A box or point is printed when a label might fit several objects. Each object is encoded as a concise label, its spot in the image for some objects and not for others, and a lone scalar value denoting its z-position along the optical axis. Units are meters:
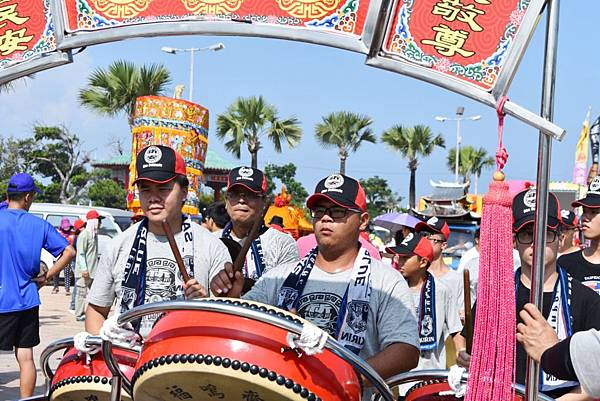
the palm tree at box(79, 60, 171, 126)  21.98
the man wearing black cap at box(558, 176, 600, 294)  5.38
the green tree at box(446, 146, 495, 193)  54.12
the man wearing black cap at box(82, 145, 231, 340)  3.66
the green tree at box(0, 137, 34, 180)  37.59
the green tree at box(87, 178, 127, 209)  41.03
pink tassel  2.55
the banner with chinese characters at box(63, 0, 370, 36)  2.84
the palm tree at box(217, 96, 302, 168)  29.11
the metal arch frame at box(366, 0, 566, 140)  2.60
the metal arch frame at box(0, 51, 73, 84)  3.14
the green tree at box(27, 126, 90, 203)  39.34
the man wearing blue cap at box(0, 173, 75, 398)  6.22
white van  16.95
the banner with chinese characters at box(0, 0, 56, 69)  3.16
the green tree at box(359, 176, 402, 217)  60.81
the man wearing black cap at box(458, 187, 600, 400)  3.57
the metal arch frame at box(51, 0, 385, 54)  2.80
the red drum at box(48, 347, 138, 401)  2.84
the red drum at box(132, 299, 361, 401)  2.18
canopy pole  2.64
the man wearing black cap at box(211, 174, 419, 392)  3.29
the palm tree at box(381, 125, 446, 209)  44.62
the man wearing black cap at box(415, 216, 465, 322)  6.16
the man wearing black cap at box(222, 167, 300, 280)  5.23
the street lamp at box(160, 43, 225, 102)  13.28
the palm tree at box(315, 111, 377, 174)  42.72
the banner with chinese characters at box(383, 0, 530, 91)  2.64
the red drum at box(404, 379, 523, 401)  2.87
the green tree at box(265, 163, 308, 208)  53.78
